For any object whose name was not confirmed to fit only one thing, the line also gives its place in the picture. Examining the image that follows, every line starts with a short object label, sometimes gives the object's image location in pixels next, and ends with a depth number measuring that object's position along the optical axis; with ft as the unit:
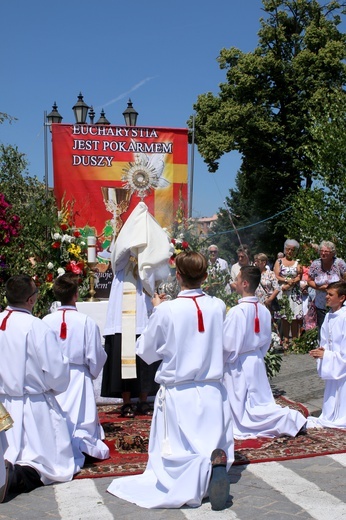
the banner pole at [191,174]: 43.35
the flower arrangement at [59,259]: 29.71
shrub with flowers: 26.23
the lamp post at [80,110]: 47.60
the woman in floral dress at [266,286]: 39.04
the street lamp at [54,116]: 47.21
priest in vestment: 27.04
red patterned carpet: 19.81
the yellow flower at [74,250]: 30.32
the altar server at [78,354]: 21.40
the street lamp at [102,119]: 50.49
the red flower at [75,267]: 30.12
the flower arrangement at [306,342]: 40.24
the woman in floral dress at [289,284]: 40.68
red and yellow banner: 43.57
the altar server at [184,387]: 17.16
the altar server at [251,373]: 22.98
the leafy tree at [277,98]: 97.35
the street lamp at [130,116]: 47.73
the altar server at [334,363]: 24.85
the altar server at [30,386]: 18.01
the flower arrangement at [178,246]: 29.87
